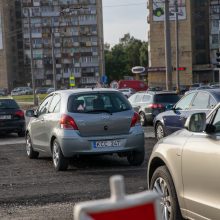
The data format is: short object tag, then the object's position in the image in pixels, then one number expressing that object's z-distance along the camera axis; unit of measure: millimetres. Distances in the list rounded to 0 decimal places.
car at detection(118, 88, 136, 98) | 58088
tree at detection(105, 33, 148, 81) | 143375
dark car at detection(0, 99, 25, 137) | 19547
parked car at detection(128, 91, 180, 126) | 22625
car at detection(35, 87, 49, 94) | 109125
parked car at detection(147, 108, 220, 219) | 4746
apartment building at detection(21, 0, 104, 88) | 134375
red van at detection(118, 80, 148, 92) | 72812
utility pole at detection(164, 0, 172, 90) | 28652
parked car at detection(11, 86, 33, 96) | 108312
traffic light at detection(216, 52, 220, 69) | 25867
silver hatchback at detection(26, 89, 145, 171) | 10141
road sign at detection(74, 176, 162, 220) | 2336
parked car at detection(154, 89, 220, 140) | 13505
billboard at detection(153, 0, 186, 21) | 93538
